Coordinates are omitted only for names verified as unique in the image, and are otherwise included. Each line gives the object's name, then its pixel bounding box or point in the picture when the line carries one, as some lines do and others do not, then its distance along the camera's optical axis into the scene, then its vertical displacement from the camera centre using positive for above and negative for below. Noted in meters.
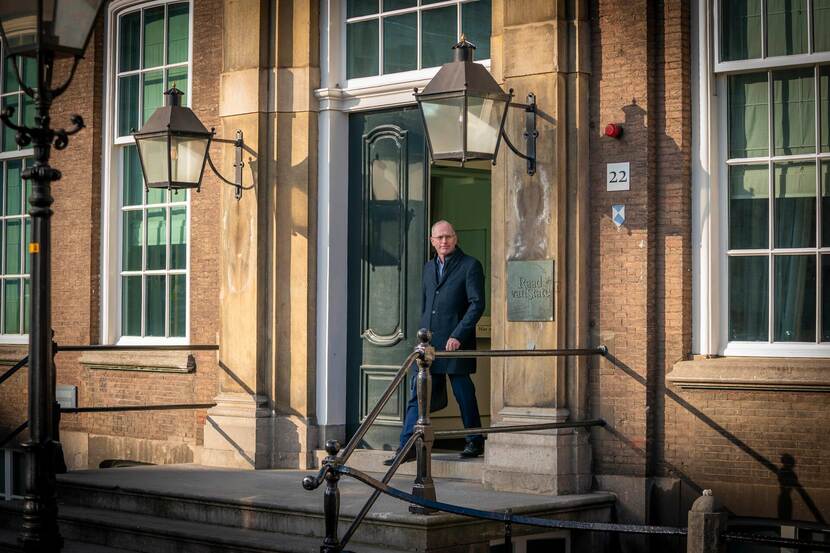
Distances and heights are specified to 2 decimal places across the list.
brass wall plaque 18.24 +0.03
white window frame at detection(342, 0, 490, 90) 20.40 +1.82
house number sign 17.97 +0.84
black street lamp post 13.25 +0.48
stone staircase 15.62 -1.50
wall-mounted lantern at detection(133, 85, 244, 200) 21.06 +1.22
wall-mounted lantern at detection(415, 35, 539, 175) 17.45 +1.28
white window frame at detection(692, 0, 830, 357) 17.68 +0.76
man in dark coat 19.11 -0.13
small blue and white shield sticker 17.98 +0.57
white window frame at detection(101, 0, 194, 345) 25.48 +0.94
